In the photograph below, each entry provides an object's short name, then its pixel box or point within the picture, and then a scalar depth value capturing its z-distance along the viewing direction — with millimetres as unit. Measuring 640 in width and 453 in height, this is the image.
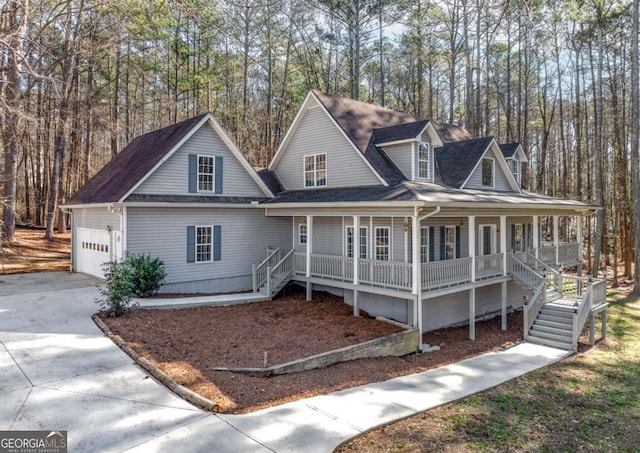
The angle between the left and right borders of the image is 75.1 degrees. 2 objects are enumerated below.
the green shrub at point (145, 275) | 13672
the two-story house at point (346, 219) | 13758
